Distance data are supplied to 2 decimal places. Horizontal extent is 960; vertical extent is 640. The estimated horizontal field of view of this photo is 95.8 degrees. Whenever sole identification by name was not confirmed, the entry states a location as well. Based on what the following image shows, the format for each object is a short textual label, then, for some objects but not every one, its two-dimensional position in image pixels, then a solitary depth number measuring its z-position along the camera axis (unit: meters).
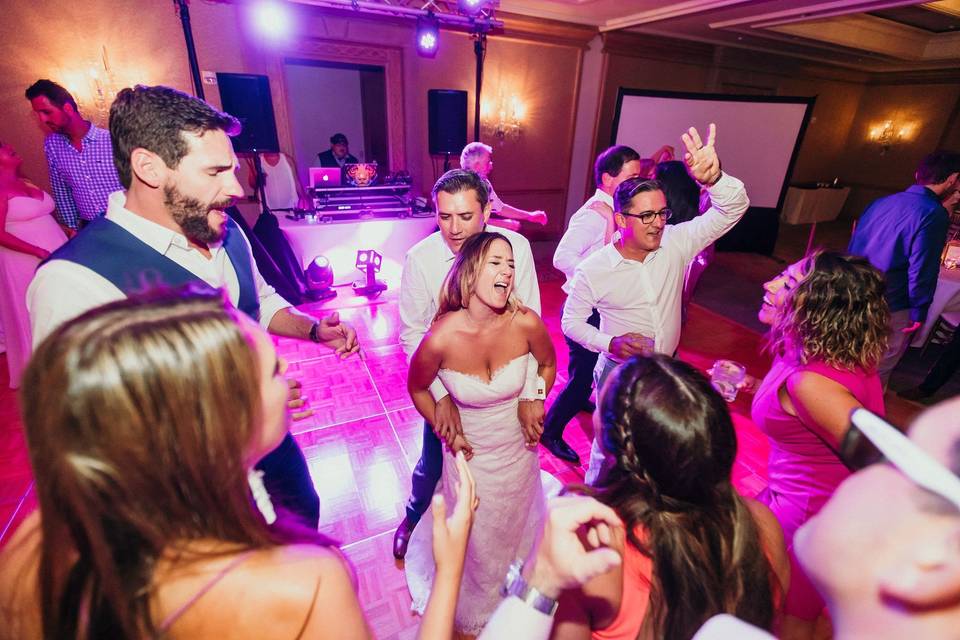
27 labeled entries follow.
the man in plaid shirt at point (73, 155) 3.59
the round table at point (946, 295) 3.95
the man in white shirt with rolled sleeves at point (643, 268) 2.25
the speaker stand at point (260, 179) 5.48
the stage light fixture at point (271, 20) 5.33
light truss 5.18
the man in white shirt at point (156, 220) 1.33
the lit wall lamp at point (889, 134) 11.09
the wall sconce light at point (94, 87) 4.95
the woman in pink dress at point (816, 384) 1.45
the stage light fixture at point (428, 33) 5.61
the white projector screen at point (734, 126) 7.09
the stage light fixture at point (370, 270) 5.62
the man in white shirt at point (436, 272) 2.28
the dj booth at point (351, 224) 5.43
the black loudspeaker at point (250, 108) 4.90
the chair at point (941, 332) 4.47
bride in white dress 1.86
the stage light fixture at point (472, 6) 5.36
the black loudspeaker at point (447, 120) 5.96
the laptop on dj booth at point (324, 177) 5.52
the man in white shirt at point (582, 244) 2.96
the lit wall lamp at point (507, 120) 7.17
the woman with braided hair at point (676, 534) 0.90
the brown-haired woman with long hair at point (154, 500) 0.63
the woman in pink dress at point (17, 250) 3.46
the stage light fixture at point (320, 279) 5.48
